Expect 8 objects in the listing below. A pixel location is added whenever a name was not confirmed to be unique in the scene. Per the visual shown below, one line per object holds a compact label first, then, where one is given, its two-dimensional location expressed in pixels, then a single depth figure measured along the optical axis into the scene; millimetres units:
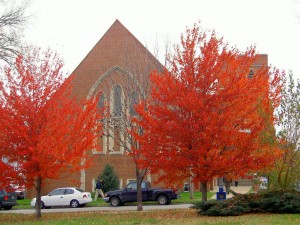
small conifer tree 32125
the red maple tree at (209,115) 15016
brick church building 33631
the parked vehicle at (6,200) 25969
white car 26453
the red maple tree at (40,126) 17078
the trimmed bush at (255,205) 14719
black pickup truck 25797
